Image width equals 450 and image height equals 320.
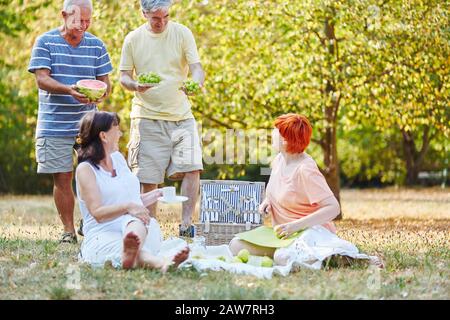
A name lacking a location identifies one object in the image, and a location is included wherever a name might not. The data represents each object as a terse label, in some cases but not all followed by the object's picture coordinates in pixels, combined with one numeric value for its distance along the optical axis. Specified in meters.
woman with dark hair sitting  8.39
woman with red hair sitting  8.71
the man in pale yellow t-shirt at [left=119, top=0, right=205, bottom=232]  11.03
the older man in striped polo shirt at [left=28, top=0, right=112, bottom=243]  10.53
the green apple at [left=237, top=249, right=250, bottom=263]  8.85
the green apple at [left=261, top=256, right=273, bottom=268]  8.64
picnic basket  10.76
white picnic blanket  8.25
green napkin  8.95
